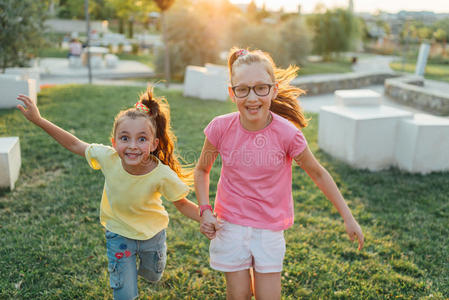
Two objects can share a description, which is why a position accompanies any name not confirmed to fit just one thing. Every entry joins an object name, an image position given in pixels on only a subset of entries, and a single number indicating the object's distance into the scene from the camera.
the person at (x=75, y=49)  19.94
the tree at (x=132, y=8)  30.45
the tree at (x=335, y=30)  27.77
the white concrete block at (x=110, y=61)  20.53
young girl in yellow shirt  2.41
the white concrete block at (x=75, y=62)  19.62
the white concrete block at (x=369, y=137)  5.65
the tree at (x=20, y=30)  9.86
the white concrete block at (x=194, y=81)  10.93
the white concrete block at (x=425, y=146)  5.43
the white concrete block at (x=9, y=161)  4.54
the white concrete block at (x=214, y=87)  10.75
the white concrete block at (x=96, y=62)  19.84
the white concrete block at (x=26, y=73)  10.17
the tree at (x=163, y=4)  12.77
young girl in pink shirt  2.34
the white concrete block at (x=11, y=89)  8.53
